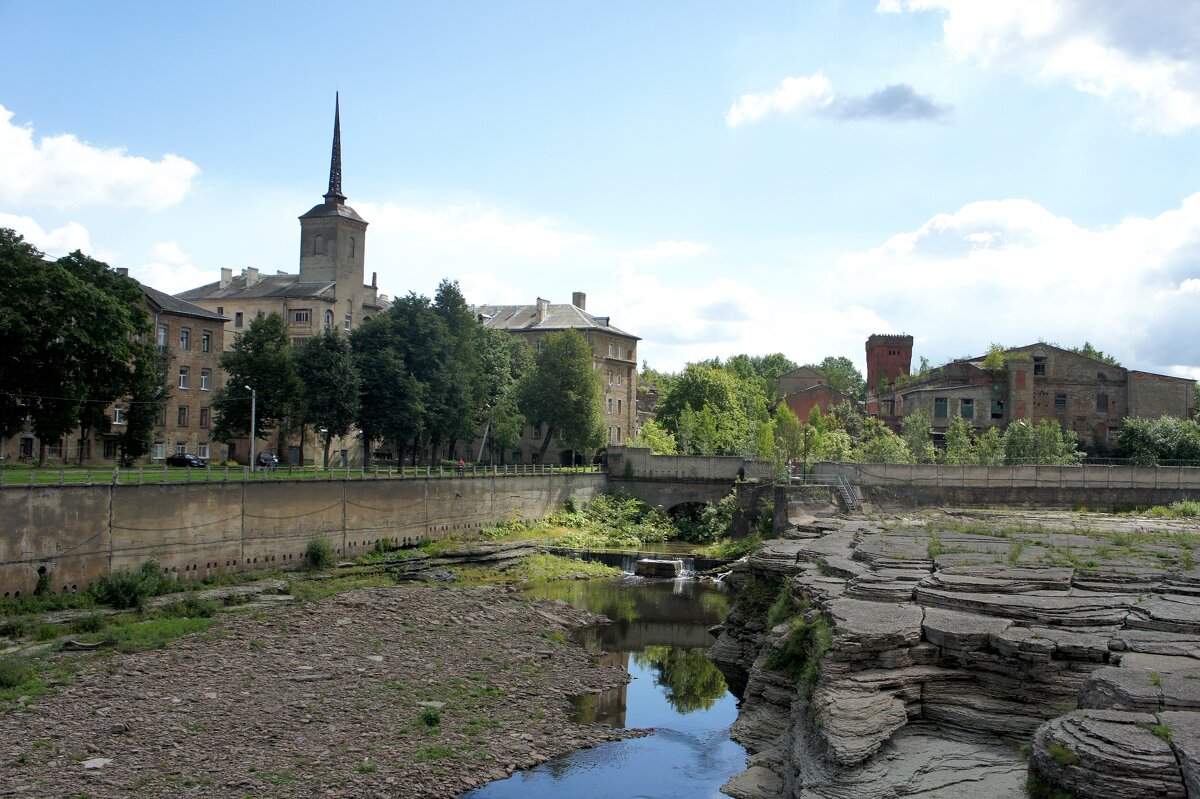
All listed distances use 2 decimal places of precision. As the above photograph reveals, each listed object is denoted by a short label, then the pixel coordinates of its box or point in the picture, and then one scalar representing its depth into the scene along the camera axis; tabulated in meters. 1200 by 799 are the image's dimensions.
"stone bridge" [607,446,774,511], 72.56
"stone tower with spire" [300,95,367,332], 84.62
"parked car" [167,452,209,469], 61.75
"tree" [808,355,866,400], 152.25
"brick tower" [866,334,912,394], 112.69
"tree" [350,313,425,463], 62.78
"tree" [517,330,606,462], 83.06
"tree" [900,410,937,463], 74.62
